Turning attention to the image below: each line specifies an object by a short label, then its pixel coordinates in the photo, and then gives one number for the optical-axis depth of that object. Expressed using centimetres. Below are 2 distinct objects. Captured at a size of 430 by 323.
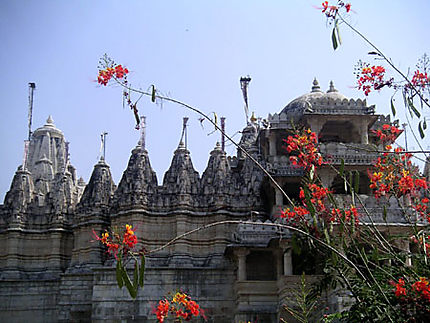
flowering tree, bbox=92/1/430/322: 903
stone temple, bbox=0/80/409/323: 2439
